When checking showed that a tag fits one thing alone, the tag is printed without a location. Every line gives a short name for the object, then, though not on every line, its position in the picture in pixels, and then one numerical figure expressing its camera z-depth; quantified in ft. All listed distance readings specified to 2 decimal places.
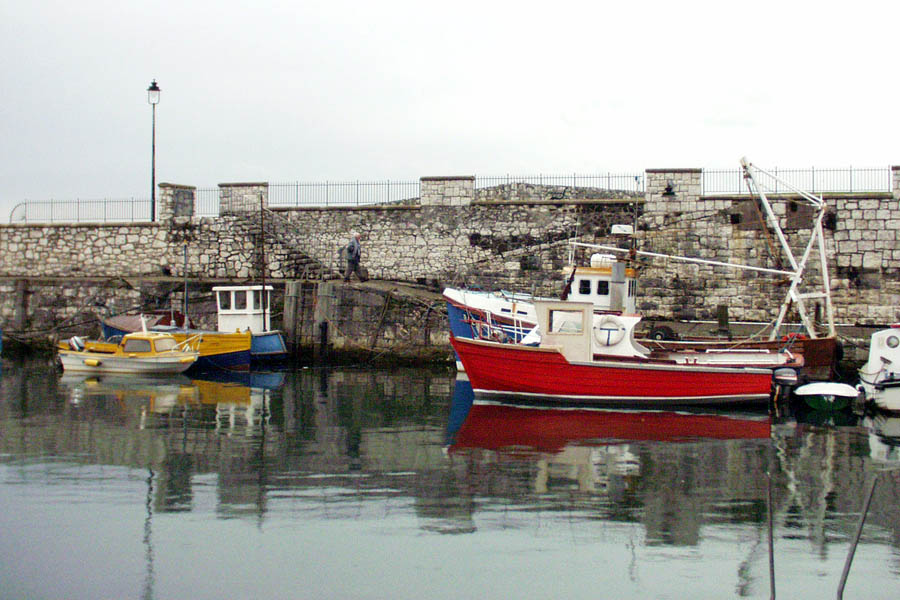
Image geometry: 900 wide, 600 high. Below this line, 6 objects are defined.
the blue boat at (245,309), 70.23
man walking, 73.82
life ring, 49.70
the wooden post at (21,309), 78.02
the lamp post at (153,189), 80.69
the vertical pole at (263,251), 70.31
